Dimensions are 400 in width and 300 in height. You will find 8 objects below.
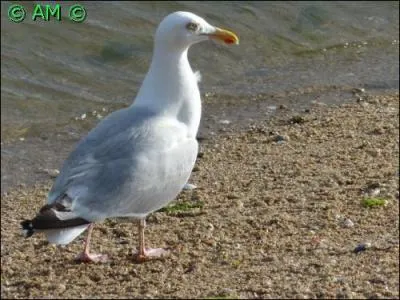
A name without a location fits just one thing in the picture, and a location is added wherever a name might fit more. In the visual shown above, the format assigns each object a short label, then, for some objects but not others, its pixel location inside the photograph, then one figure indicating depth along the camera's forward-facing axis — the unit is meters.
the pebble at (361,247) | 10.20
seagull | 9.86
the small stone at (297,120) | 15.84
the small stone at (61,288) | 9.83
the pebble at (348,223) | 11.16
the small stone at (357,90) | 17.52
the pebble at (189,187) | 13.09
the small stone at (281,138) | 14.96
